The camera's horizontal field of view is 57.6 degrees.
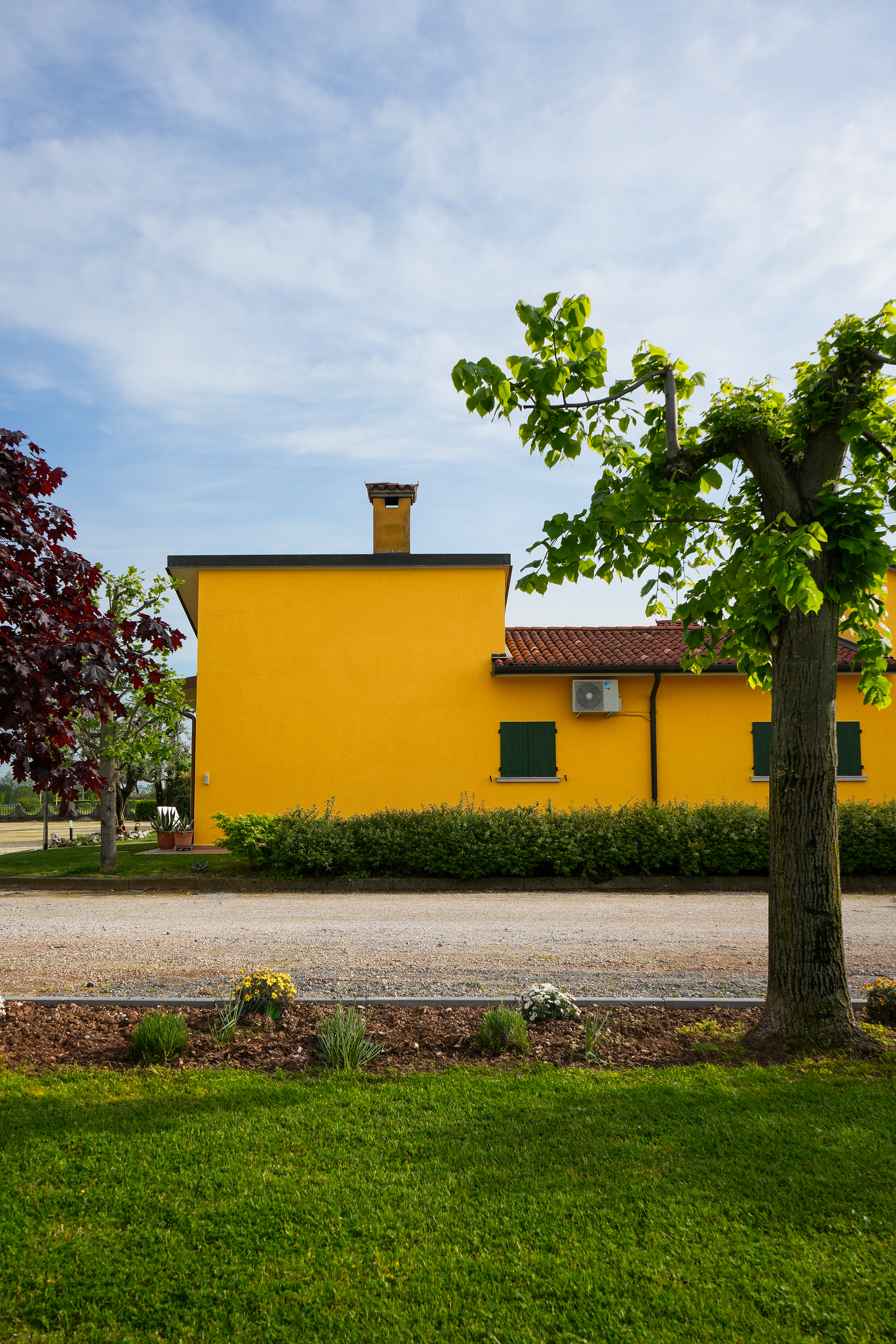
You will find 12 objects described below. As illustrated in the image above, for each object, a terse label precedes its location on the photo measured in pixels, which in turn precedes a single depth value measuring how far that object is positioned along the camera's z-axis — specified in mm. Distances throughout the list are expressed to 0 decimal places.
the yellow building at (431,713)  16578
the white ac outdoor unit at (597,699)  16344
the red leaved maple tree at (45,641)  4391
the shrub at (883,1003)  5262
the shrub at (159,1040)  4562
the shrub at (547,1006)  5273
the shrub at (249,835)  13203
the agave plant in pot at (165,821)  18950
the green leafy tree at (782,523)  4703
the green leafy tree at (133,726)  14102
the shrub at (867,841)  12656
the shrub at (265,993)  5262
